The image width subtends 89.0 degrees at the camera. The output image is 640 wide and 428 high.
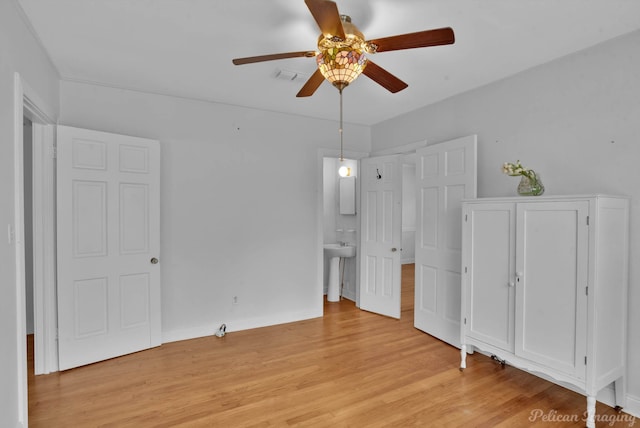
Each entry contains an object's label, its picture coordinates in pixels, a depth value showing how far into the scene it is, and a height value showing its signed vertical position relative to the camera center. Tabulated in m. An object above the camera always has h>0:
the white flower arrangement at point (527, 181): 2.68 +0.23
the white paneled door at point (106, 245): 2.96 -0.37
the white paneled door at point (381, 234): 4.32 -0.36
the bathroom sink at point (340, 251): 4.96 -0.66
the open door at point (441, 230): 3.42 -0.25
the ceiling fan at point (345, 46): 1.61 +0.90
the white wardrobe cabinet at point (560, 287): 2.19 -0.59
